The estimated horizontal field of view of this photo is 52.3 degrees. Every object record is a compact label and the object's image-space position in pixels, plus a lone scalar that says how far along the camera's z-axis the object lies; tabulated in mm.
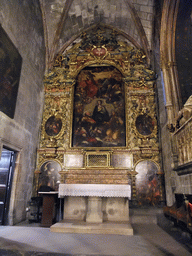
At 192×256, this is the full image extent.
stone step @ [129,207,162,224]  6594
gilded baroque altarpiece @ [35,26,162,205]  8523
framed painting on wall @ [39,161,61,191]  8312
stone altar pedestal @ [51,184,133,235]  4875
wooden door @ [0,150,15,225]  6492
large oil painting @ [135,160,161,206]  7828
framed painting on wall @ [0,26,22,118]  6148
